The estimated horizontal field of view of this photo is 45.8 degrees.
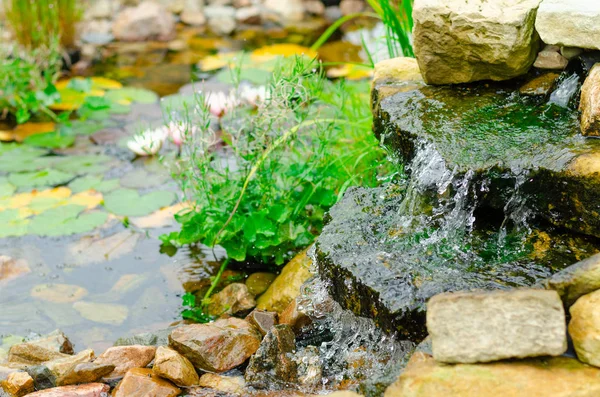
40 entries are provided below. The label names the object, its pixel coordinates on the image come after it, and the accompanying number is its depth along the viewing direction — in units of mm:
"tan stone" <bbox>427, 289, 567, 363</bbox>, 1844
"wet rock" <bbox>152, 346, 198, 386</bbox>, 2621
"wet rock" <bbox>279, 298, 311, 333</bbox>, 2885
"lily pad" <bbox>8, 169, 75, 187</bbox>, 4383
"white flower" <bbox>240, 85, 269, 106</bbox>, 4918
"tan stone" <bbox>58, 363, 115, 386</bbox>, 2648
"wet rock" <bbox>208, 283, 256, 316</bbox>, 3219
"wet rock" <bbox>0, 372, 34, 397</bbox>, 2607
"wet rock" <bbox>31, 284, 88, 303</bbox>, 3451
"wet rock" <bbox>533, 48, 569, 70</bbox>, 2906
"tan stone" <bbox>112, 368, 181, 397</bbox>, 2553
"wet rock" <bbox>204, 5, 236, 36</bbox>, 7516
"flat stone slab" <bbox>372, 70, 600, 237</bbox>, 2330
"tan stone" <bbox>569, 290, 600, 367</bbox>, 1860
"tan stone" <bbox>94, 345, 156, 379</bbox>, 2752
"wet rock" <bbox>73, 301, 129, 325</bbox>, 3307
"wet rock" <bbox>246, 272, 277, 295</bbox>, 3371
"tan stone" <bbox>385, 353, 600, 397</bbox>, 1810
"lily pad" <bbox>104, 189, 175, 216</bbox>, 4113
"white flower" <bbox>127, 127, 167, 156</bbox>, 4523
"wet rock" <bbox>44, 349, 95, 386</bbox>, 2652
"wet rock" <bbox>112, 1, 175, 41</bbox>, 7137
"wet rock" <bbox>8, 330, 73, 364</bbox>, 2893
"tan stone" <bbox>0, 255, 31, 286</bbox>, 3588
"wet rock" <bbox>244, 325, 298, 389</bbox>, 2574
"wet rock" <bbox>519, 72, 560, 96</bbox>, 2895
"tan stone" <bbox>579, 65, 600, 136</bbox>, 2465
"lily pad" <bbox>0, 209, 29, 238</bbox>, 3902
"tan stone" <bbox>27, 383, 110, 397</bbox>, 2533
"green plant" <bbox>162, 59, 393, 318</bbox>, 3229
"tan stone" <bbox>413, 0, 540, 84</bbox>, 2787
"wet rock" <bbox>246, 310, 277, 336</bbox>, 2975
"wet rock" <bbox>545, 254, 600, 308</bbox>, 1940
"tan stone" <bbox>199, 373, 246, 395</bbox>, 2604
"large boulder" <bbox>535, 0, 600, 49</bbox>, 2539
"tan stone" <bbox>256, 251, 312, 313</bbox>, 3131
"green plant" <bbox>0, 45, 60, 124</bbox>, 5082
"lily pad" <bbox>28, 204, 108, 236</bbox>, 3924
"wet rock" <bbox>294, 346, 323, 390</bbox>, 2559
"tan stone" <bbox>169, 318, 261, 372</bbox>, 2742
